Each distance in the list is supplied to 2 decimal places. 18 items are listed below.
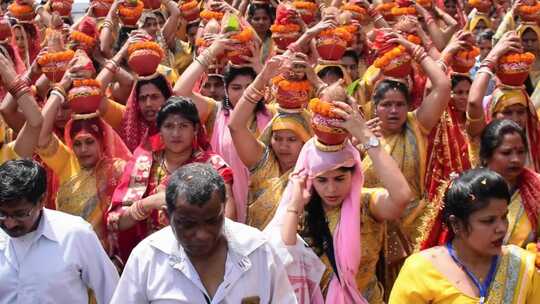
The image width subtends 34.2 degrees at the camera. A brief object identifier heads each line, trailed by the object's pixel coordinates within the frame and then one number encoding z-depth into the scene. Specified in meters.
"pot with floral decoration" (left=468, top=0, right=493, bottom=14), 9.81
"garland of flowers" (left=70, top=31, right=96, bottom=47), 6.97
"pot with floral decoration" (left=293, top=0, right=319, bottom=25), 7.79
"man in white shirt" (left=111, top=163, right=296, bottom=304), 2.75
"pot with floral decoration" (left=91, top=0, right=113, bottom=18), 8.47
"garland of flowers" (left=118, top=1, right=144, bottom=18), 7.90
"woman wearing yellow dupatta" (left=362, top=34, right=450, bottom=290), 5.10
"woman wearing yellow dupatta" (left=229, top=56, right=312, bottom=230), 5.03
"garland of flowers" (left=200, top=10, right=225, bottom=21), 7.36
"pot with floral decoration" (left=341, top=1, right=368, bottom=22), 7.75
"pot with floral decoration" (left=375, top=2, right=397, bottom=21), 8.17
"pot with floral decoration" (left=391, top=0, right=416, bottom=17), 7.96
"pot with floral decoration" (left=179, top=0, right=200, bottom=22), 9.47
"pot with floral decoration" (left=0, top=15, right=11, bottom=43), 7.47
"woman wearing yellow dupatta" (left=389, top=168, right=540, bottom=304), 3.15
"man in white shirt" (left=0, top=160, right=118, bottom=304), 3.41
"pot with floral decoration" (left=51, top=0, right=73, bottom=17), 9.22
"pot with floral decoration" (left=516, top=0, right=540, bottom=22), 7.80
